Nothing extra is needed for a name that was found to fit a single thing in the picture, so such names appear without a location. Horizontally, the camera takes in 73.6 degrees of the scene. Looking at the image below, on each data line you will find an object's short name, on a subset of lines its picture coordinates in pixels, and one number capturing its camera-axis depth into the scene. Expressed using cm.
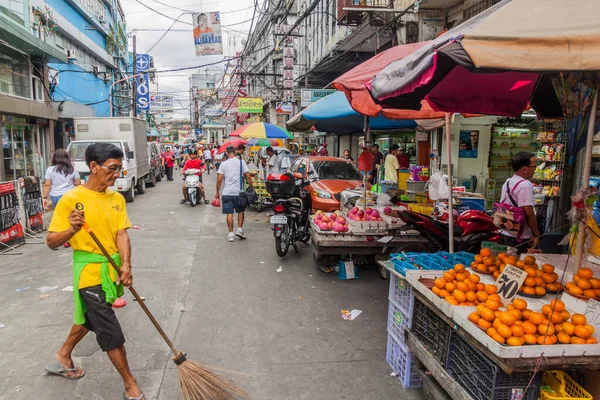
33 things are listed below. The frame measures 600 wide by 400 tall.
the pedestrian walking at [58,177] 770
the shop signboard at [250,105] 2789
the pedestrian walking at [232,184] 842
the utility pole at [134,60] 2818
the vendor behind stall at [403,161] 1402
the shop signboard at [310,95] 1572
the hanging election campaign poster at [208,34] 1748
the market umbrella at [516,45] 208
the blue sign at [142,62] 3178
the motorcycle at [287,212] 711
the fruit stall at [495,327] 229
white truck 1320
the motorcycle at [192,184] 1312
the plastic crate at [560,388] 234
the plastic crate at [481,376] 233
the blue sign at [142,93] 3356
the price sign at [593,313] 249
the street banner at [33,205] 855
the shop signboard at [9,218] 754
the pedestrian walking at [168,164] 2271
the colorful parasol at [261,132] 1285
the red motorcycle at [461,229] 531
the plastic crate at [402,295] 340
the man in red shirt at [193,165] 1338
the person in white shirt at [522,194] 468
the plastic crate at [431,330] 288
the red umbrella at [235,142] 1663
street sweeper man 297
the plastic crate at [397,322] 346
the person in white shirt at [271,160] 1459
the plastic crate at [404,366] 340
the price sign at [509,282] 275
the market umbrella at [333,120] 670
